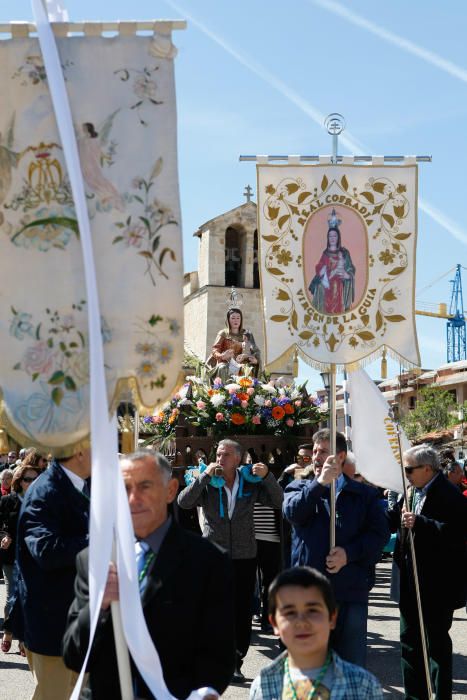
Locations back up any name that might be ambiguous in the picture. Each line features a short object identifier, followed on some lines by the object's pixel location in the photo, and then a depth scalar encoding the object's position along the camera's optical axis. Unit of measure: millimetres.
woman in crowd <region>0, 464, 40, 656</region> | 9922
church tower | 42531
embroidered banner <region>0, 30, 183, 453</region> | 3996
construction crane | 123688
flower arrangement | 11547
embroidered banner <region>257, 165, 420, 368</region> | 7336
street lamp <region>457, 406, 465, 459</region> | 53881
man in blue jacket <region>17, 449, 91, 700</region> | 5391
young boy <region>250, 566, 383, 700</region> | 3674
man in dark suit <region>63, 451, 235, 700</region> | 3846
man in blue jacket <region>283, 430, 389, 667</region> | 6898
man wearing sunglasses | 7148
